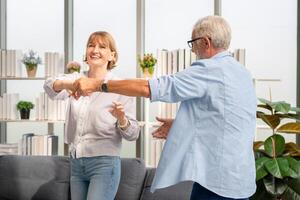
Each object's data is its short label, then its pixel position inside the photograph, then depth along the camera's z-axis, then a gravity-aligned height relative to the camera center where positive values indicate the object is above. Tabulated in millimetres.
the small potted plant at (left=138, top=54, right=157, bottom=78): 4332 +313
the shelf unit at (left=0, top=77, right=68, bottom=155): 4641 -312
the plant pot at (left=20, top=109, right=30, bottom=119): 4738 -178
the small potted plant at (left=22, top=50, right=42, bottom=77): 4688 +349
